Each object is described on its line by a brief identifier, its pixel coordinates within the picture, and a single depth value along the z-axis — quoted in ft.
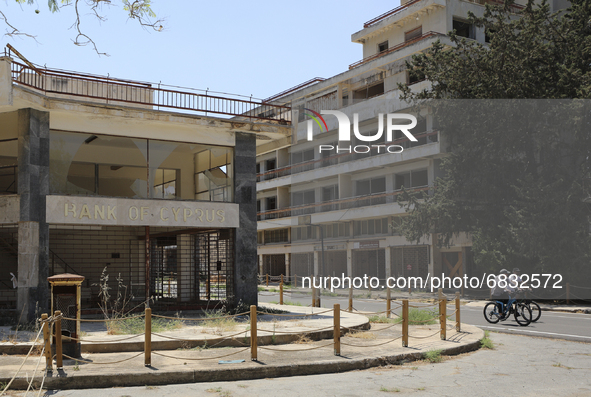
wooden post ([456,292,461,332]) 50.89
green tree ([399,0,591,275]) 94.89
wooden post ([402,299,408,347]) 41.88
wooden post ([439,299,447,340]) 45.57
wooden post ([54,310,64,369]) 32.42
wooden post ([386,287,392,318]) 63.15
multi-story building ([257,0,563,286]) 140.77
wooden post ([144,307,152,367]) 33.78
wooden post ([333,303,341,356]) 37.73
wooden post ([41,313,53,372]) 31.76
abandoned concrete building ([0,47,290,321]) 53.47
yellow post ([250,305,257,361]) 35.88
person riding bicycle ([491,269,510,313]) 60.13
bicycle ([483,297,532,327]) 59.93
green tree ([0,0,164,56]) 30.91
